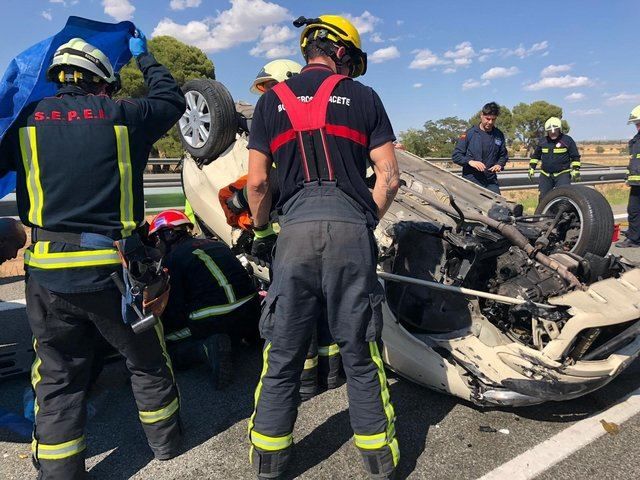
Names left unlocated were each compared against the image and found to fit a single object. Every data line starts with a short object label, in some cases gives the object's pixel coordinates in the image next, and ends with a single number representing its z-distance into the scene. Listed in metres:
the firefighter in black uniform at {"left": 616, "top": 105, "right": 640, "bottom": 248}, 7.28
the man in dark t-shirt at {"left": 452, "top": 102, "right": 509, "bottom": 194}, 6.02
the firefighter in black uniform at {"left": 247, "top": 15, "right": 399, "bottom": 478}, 2.10
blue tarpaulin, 2.28
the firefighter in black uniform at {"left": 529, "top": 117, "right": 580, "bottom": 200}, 7.73
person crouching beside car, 3.41
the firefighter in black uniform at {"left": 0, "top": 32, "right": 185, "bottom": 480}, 2.13
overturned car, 2.57
